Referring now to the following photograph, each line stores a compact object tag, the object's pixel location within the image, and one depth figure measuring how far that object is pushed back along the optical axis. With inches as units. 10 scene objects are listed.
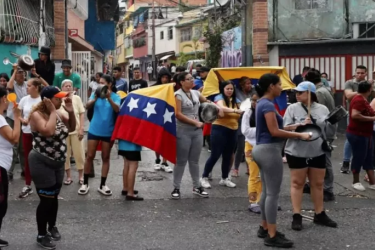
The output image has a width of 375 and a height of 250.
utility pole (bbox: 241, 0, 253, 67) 715.4
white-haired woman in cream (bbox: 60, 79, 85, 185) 354.6
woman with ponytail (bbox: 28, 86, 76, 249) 230.7
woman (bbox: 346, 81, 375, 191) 331.9
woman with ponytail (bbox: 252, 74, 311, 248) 228.7
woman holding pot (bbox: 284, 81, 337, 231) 258.2
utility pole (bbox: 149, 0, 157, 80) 1954.1
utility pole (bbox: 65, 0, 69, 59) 696.9
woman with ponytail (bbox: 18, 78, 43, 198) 307.5
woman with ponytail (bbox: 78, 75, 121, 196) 323.9
